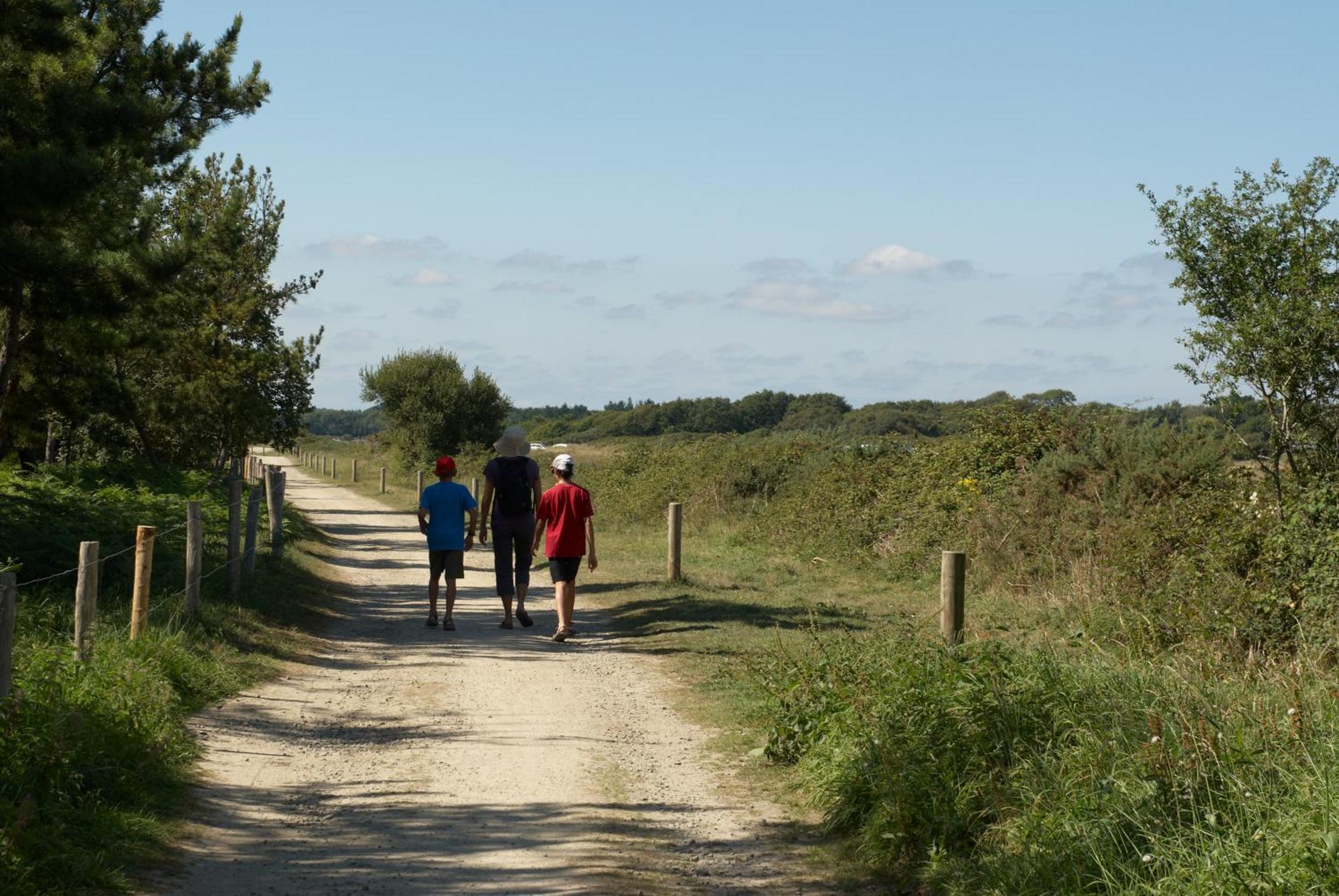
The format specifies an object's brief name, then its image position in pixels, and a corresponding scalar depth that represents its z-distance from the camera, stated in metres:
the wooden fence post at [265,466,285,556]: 19.31
